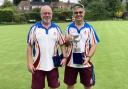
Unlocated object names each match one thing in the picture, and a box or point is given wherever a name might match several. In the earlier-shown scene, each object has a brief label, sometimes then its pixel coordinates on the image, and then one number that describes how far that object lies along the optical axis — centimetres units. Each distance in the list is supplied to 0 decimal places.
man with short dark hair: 254
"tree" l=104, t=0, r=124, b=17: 2837
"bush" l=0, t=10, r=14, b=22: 2334
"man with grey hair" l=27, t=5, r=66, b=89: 247
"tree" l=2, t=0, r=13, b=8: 3211
